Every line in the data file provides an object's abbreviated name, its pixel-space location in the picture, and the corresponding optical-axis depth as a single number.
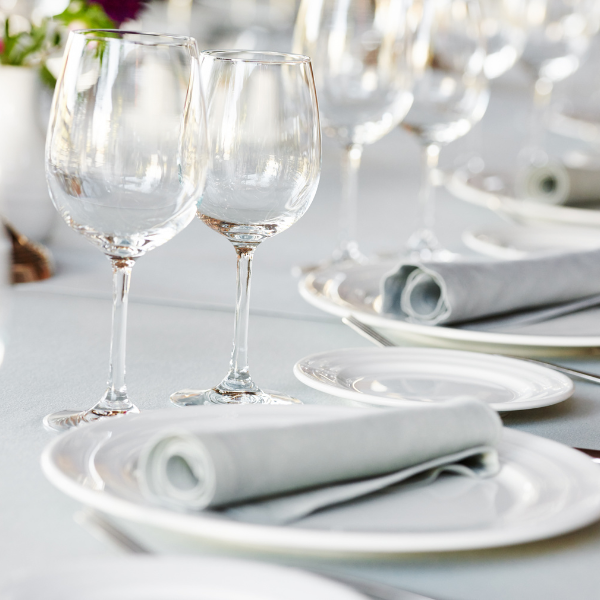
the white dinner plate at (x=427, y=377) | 1.37
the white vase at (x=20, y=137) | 1.74
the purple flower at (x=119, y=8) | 1.72
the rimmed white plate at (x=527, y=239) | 1.83
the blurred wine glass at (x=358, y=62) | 1.78
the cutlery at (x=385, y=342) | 1.43
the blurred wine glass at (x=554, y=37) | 2.71
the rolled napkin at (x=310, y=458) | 1.18
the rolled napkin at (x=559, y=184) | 2.12
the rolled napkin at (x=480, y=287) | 1.50
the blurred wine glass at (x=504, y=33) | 2.53
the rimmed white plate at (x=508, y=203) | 2.06
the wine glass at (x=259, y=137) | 1.36
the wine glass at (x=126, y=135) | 1.29
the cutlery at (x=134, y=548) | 1.15
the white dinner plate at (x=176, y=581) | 1.11
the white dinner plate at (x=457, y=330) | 1.49
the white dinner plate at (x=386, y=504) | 1.16
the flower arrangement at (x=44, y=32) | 1.75
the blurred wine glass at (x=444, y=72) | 1.86
